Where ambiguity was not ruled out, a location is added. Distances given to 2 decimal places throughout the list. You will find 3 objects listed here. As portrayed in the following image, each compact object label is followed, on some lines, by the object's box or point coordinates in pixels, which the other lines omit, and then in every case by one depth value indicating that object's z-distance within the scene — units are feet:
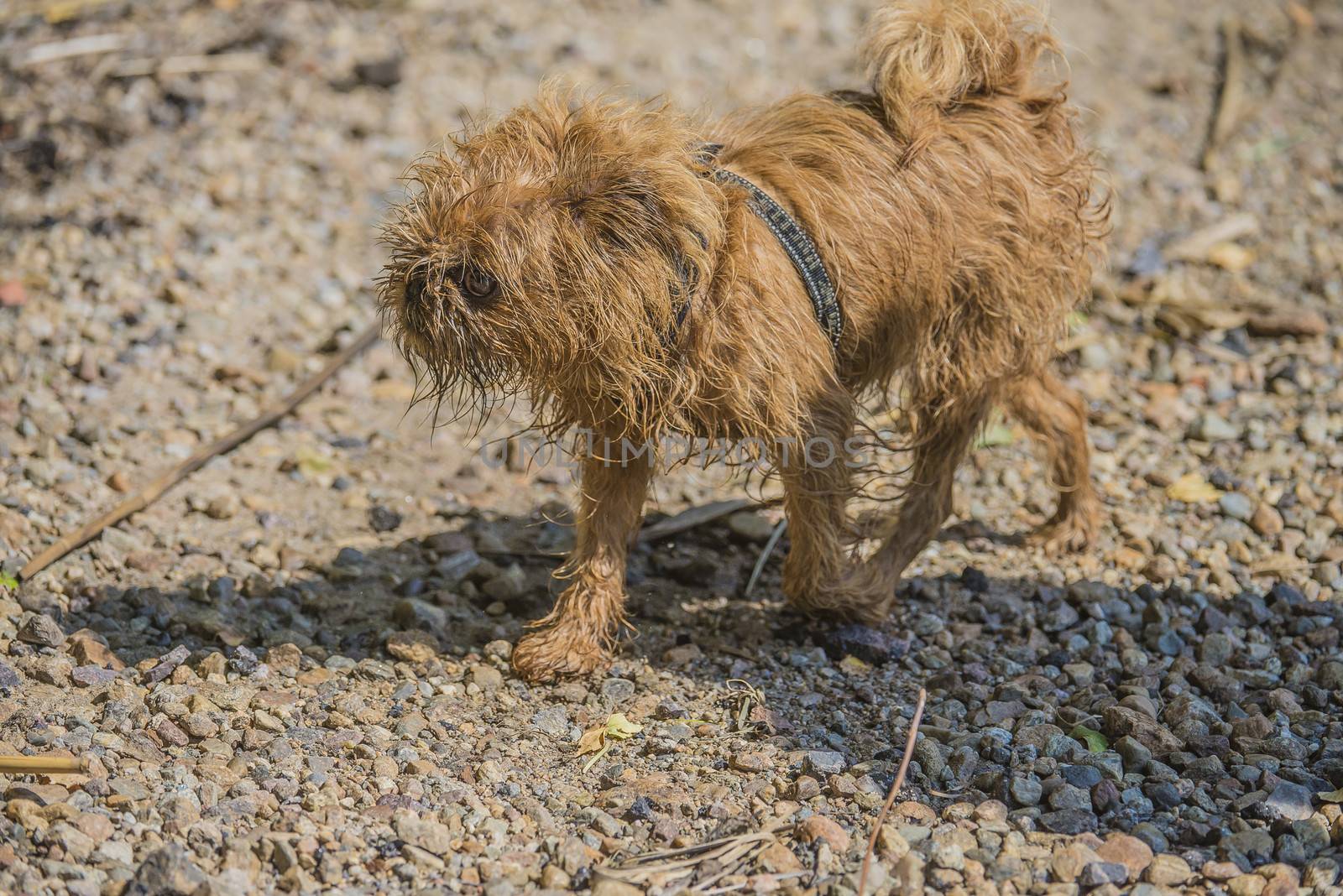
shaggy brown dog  23.31
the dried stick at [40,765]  22.39
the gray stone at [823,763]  24.76
